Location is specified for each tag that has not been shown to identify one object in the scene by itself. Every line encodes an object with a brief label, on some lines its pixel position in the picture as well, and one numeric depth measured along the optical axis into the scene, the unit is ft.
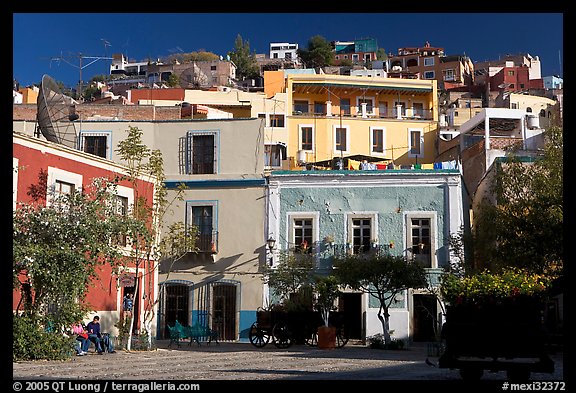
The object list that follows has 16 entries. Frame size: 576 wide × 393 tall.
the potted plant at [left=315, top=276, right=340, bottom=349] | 82.17
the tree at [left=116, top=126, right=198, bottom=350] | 83.35
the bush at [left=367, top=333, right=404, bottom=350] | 87.10
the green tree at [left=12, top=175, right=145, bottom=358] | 63.16
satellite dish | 89.76
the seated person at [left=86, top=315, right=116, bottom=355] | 76.02
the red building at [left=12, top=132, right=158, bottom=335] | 75.05
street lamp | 103.39
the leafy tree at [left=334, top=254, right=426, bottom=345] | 84.89
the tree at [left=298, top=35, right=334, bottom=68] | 316.40
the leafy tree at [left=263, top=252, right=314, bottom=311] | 85.87
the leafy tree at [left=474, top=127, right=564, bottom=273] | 79.10
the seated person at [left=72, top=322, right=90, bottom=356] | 71.97
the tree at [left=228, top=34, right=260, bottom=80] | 313.32
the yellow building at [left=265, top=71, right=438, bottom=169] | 158.40
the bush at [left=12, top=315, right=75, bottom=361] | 62.39
